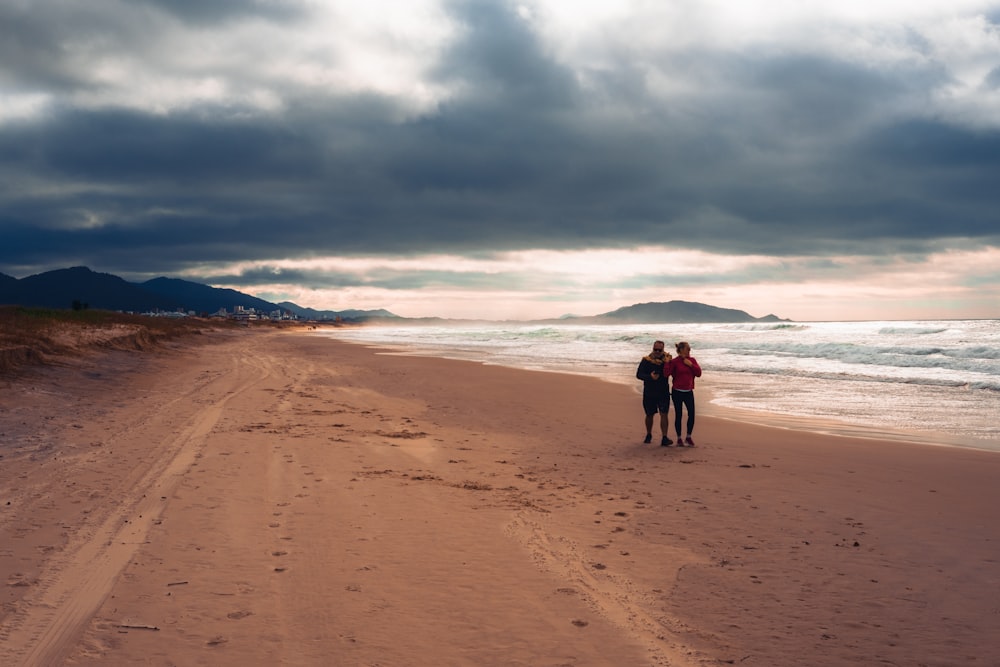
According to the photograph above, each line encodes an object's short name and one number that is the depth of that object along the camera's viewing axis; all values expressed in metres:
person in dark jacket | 12.50
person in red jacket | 12.48
